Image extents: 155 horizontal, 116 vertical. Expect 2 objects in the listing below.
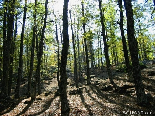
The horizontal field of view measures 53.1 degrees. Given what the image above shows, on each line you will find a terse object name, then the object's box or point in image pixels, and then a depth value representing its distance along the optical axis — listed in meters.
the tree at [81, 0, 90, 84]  21.67
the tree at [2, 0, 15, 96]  13.57
